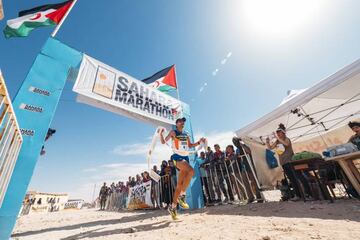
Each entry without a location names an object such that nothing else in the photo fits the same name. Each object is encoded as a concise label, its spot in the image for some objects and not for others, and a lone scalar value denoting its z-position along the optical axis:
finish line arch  3.26
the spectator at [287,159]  4.25
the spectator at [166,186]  7.27
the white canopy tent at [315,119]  4.95
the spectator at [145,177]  9.63
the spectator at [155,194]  8.27
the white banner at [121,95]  5.28
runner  3.89
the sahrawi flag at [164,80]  8.38
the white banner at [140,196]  9.01
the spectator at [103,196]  15.94
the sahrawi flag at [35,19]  4.68
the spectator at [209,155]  6.76
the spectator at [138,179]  10.59
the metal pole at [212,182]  6.39
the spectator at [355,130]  3.85
